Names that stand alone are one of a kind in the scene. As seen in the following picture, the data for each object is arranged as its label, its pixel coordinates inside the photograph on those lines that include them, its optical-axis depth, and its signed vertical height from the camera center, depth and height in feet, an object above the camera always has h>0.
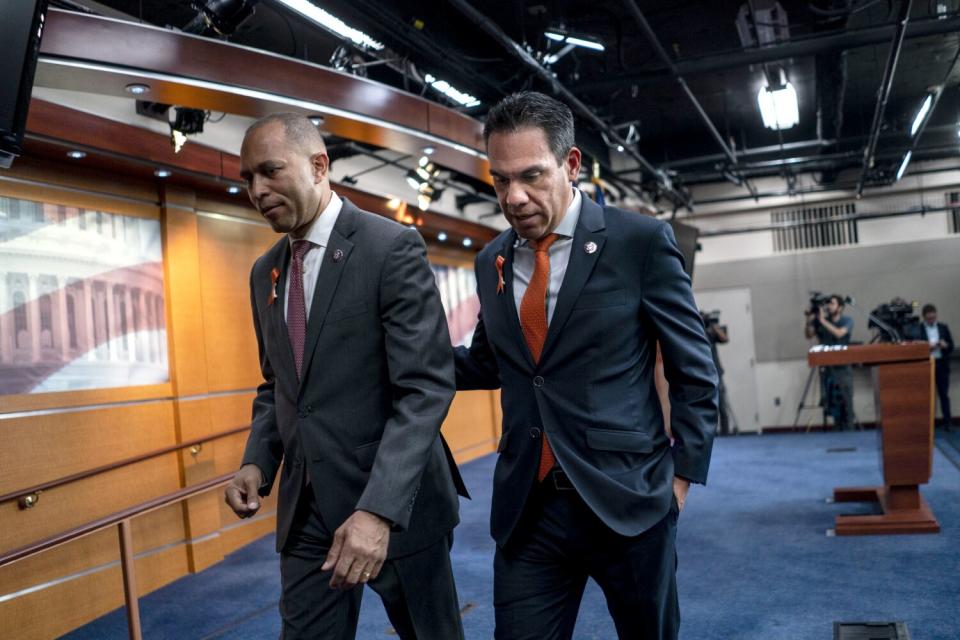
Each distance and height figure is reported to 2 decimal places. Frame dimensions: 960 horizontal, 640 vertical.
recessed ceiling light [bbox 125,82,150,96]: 14.35 +4.38
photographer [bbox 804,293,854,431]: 37.09 -2.94
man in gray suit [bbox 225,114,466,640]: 5.73 -0.30
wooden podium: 17.40 -2.50
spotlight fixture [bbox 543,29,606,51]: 20.21 +6.45
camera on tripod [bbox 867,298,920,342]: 32.40 -0.75
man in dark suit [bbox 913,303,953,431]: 37.24 -2.14
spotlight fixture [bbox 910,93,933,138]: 27.55 +5.90
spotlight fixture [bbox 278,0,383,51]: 15.90 +6.12
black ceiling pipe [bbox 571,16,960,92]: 22.38 +6.68
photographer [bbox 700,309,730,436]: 39.47 -1.10
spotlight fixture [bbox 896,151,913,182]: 35.81 +5.56
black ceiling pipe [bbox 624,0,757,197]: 19.26 +6.65
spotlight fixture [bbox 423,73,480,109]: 22.05 +6.19
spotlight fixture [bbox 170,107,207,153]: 17.37 +4.49
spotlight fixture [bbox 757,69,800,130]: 24.08 +5.73
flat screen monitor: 8.82 +3.07
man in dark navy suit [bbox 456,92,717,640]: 5.82 -0.58
